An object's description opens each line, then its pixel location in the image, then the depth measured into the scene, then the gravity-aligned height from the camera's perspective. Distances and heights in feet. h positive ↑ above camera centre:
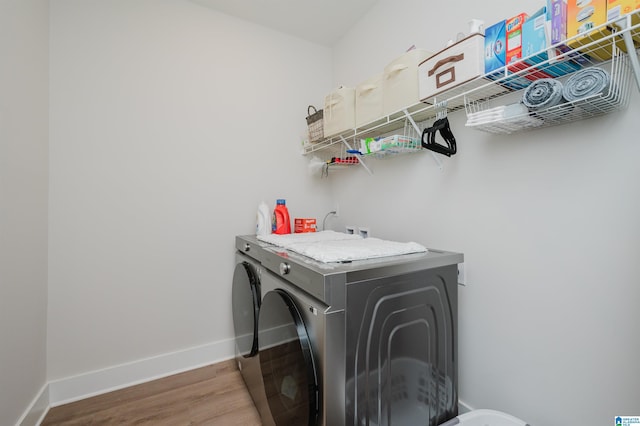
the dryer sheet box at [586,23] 2.77 +1.95
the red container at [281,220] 7.57 -0.19
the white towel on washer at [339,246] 4.07 -0.60
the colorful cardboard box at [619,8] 2.58 +1.94
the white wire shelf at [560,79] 2.84 +1.79
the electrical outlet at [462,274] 5.03 -1.13
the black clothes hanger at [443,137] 4.87 +1.34
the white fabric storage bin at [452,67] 3.86 +2.21
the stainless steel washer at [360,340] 3.28 -1.72
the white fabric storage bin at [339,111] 6.41 +2.45
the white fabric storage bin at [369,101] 5.73 +2.42
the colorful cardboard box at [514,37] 3.46 +2.24
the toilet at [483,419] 4.00 -3.04
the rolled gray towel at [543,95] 3.10 +1.35
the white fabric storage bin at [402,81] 4.87 +2.43
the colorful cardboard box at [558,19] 3.02 +2.12
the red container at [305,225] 7.59 -0.33
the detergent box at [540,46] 3.20 +1.98
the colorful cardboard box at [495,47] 3.63 +2.22
